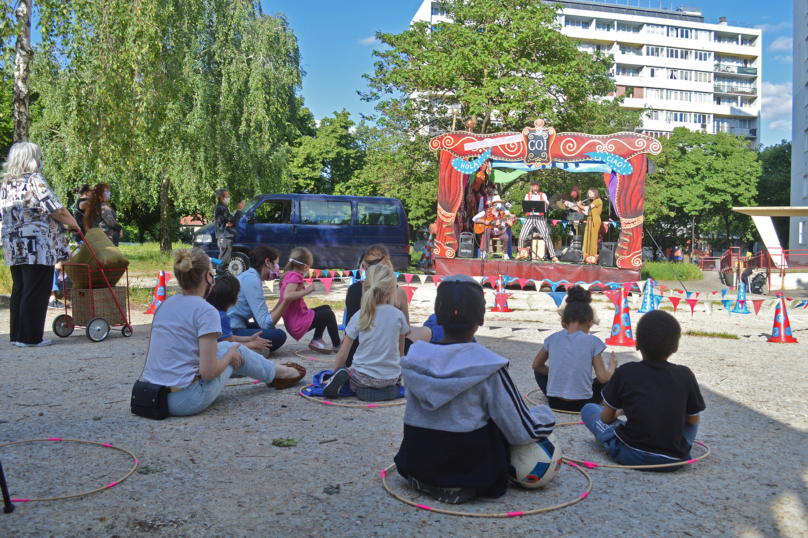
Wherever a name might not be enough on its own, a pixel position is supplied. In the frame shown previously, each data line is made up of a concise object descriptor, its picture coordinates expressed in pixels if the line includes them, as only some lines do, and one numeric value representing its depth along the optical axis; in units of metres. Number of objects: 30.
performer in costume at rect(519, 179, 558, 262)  16.66
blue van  15.11
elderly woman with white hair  6.41
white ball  3.05
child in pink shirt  6.20
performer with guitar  17.38
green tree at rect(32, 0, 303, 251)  10.96
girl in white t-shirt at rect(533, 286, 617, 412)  4.37
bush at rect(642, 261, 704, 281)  23.00
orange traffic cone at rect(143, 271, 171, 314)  9.30
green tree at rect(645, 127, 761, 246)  43.34
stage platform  15.41
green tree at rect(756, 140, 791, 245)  48.31
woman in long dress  16.23
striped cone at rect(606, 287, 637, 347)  8.16
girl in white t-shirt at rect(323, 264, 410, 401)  4.56
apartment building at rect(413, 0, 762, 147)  72.62
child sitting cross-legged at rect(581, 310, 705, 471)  3.22
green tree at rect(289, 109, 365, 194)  39.38
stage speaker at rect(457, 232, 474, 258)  17.12
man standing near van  12.98
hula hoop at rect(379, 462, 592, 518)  2.83
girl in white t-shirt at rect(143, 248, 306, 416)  4.07
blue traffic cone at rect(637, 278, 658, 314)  11.48
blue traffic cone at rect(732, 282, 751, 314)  12.43
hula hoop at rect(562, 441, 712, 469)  3.47
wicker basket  7.36
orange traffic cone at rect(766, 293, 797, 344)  8.66
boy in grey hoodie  2.81
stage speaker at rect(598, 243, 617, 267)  16.05
